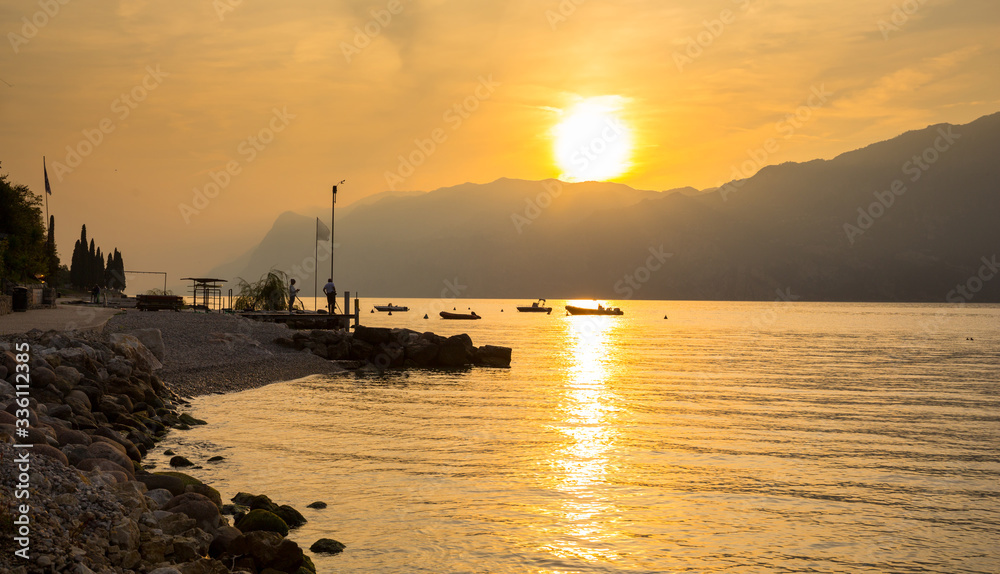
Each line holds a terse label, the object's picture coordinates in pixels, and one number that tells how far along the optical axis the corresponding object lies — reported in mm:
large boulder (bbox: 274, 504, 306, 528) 11000
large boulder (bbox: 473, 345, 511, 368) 41906
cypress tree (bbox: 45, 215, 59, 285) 74069
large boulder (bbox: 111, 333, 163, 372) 22500
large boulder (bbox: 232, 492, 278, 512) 11156
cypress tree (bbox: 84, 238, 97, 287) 98000
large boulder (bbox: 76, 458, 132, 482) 10562
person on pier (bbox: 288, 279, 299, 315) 55838
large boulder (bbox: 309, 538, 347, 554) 9961
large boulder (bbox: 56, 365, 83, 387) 17547
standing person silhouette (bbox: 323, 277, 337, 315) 48719
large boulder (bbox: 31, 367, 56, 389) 16384
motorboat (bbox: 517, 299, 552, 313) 172750
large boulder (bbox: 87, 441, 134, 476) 11617
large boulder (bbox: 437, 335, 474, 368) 41656
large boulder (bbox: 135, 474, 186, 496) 11203
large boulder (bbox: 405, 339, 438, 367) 41719
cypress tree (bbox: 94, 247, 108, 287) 98750
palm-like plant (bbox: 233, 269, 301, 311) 55906
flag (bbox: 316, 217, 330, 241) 60403
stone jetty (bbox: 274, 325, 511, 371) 40781
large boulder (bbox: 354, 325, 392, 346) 43094
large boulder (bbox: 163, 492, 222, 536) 9609
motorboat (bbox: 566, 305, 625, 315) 161638
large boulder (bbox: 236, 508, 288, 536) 10164
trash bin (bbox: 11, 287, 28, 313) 37594
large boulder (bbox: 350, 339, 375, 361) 41406
